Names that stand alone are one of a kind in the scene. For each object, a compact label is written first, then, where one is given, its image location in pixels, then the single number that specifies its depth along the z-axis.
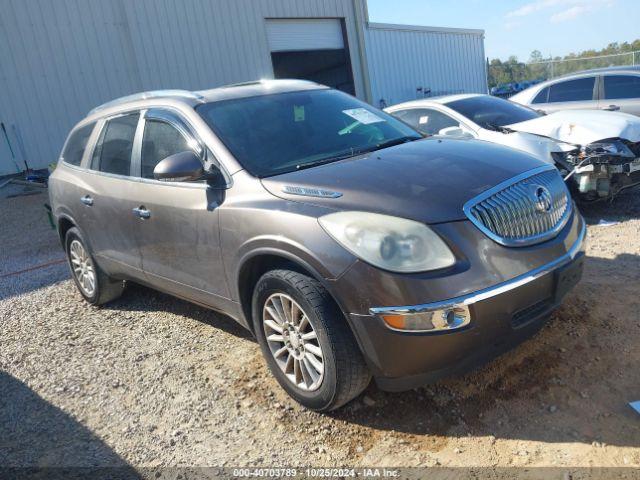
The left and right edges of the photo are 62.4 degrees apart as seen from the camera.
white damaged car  5.55
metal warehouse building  11.94
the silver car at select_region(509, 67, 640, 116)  8.27
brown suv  2.44
